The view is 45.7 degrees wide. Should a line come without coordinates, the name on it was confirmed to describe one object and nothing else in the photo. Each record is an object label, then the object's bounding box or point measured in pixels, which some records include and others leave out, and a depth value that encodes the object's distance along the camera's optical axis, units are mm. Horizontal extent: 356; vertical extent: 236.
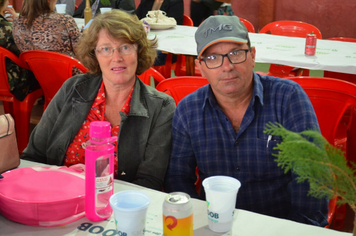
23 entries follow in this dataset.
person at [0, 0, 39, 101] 3838
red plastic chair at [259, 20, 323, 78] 4832
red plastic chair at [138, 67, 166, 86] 2971
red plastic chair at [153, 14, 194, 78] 5031
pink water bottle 1378
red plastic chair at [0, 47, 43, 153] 3785
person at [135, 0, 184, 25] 5574
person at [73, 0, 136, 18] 5793
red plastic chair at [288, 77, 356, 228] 2389
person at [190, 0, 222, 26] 5891
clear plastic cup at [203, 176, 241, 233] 1310
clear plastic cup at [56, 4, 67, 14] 4971
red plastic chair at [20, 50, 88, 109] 3336
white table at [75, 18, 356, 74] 3436
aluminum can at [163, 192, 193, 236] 1178
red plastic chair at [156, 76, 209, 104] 2492
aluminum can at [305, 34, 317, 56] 3604
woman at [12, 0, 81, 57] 3770
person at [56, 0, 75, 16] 6426
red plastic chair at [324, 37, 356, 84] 3788
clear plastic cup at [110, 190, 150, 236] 1187
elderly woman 2035
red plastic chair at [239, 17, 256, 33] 5073
